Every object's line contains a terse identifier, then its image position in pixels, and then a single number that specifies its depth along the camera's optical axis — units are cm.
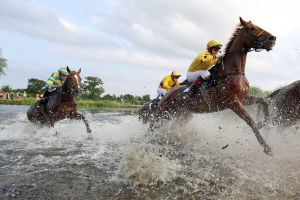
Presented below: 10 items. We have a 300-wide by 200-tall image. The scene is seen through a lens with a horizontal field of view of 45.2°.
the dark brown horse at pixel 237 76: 827
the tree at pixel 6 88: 10144
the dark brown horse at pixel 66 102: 1273
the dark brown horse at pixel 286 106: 956
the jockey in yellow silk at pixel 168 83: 1279
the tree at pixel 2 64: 5359
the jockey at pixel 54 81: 1430
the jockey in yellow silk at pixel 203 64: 958
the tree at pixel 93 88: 10431
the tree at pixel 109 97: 9529
